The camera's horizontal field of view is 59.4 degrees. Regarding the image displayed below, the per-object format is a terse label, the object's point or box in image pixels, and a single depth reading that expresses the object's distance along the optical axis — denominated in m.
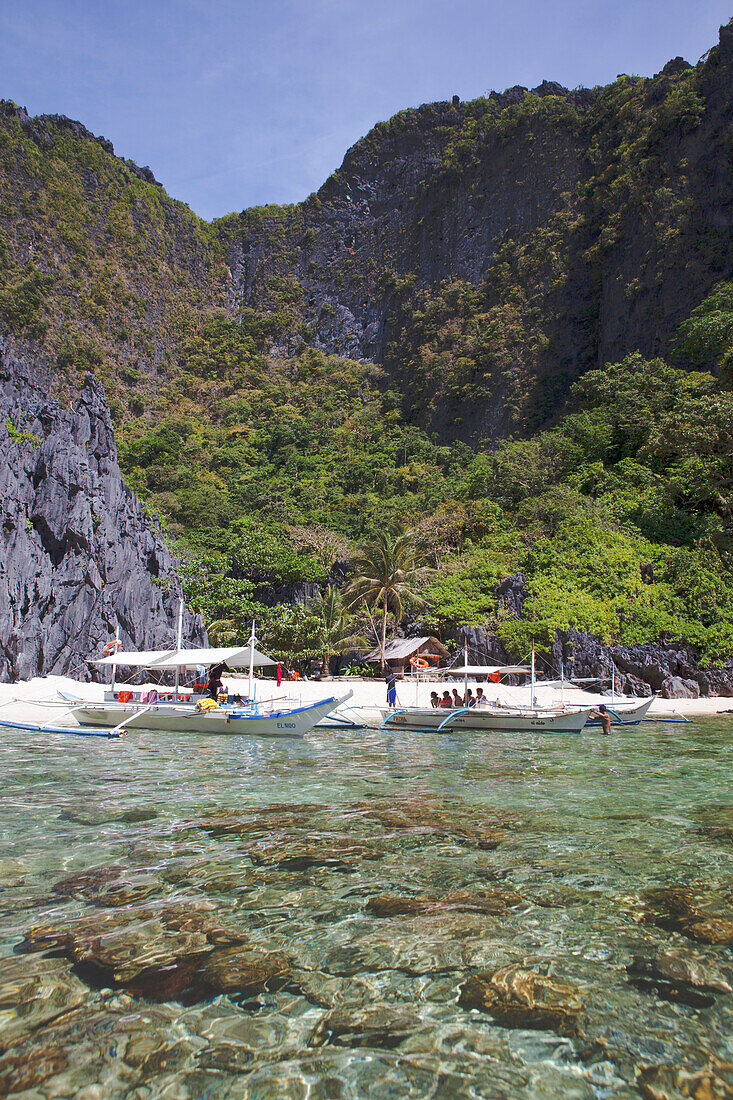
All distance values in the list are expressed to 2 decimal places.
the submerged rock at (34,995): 3.71
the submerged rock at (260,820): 7.85
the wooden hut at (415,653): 35.16
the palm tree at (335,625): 37.75
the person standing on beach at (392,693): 23.64
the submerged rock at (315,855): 6.48
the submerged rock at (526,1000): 3.80
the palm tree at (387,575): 38.25
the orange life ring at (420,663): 31.94
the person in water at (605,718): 20.48
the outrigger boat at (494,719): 20.50
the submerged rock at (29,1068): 3.18
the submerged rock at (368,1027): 3.63
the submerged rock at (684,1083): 3.18
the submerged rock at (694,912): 5.01
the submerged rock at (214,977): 4.04
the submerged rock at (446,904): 5.37
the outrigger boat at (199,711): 18.19
